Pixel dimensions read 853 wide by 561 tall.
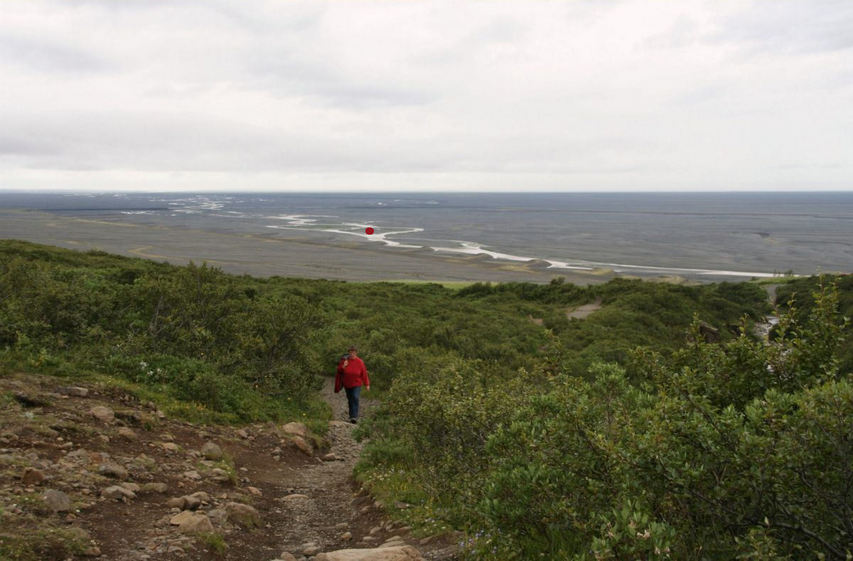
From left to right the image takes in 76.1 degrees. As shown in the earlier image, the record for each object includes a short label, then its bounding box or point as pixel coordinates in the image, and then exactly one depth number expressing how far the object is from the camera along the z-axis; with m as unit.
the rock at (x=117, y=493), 6.27
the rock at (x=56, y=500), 5.52
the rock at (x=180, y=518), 5.98
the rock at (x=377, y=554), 5.14
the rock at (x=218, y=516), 6.35
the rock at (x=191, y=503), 6.62
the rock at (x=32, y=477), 5.83
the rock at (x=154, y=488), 6.72
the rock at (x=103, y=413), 8.27
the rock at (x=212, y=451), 8.48
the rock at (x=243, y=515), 6.64
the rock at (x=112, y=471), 6.73
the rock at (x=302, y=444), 10.48
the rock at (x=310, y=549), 6.07
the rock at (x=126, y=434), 8.02
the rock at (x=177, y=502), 6.54
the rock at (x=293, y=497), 8.02
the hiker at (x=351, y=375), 12.73
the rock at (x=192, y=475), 7.50
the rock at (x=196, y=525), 5.89
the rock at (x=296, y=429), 10.98
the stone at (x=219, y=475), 7.77
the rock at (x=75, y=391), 8.96
